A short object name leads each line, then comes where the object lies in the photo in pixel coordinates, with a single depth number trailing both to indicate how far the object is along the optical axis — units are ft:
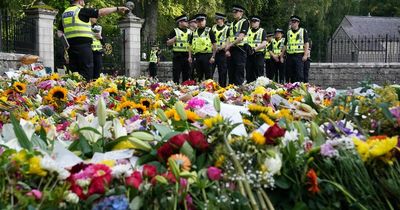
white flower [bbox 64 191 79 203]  9.91
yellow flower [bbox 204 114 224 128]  11.98
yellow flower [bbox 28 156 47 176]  10.32
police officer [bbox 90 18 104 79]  88.17
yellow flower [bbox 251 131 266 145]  11.24
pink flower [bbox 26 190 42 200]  9.80
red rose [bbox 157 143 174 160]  11.54
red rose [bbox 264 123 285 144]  11.42
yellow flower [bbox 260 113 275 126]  14.14
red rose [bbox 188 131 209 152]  11.48
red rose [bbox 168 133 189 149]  11.47
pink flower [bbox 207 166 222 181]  10.73
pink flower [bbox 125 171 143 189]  10.19
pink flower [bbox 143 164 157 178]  10.50
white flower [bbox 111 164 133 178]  10.68
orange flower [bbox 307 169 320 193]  10.66
